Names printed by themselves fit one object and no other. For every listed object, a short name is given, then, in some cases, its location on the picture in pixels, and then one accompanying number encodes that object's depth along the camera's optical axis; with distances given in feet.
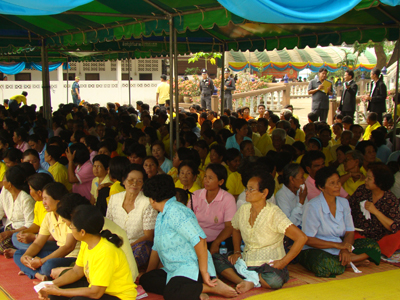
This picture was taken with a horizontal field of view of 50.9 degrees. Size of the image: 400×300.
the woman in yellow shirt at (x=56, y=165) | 16.45
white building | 64.13
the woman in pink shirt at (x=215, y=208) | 11.98
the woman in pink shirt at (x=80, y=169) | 16.21
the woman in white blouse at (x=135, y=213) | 11.27
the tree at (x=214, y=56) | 57.23
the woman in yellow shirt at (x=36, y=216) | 11.95
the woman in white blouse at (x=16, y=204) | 12.92
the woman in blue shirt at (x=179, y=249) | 9.34
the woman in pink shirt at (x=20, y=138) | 21.39
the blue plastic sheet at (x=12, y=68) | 54.34
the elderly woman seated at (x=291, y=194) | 12.44
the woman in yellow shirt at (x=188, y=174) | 13.09
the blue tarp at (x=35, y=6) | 11.48
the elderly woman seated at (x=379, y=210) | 11.82
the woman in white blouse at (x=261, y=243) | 10.13
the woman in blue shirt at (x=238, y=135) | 20.59
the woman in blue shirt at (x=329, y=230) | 11.15
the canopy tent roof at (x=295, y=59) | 60.84
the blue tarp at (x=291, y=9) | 10.40
